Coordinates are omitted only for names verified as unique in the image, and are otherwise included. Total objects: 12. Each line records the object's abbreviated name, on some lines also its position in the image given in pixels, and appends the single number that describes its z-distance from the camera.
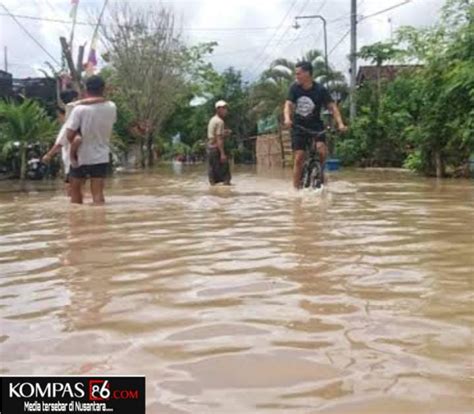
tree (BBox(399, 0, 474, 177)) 12.91
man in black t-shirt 8.96
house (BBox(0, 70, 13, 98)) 25.68
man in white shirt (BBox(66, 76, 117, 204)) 7.92
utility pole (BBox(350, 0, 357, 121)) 26.08
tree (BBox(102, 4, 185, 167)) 35.44
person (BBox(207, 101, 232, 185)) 11.85
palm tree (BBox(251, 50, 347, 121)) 36.59
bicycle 8.95
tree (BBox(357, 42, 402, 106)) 25.12
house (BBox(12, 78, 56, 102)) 29.19
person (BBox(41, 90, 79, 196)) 8.26
